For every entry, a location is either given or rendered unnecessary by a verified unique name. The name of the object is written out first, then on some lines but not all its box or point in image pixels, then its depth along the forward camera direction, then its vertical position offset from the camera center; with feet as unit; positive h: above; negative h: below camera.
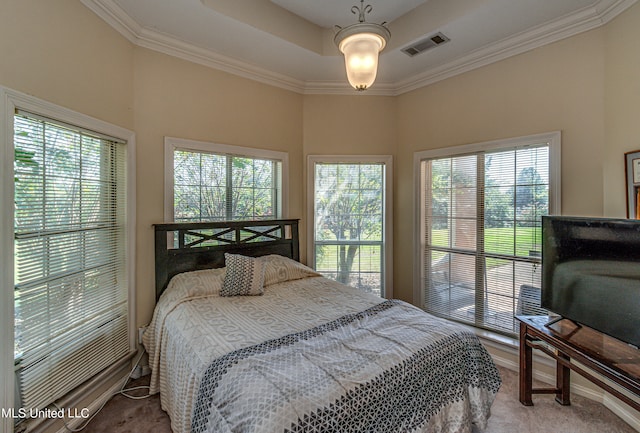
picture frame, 6.11 +0.73
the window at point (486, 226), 8.11 -0.35
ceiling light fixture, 5.15 +3.15
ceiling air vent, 8.23 +5.16
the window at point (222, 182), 8.68 +1.15
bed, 3.91 -2.36
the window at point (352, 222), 11.38 -0.27
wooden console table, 4.79 -2.65
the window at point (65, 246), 5.03 -0.64
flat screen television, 5.11 -1.18
